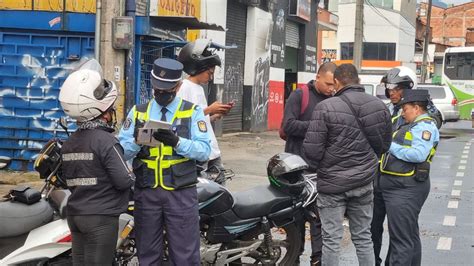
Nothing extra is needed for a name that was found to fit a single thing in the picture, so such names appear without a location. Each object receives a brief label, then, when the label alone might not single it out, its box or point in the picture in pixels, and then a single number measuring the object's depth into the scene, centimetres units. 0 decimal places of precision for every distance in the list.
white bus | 2809
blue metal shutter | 1107
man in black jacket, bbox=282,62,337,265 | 595
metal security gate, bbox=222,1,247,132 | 1886
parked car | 2462
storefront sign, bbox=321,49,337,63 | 5401
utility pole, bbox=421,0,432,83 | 3944
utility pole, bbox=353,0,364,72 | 2159
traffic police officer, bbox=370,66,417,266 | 586
